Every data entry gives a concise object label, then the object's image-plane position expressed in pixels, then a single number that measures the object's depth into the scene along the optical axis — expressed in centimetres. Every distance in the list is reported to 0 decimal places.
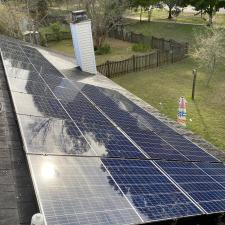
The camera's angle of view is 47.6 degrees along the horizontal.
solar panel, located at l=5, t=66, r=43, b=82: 920
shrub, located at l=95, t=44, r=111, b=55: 2841
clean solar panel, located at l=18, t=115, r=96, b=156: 558
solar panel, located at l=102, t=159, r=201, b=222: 479
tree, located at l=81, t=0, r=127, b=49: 2847
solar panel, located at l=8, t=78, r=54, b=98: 814
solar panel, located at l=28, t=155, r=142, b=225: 417
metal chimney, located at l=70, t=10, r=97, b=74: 1350
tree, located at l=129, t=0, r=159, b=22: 3678
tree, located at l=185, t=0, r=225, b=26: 3193
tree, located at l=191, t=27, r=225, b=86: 1956
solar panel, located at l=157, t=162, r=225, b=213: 559
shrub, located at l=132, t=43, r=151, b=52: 2832
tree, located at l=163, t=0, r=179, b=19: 3773
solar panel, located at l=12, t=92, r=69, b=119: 690
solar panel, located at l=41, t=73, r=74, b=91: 965
